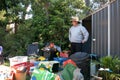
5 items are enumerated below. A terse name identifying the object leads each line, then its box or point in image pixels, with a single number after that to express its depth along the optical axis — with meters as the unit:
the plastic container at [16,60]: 2.84
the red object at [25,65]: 2.81
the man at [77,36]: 4.46
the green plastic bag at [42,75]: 2.33
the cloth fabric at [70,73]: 2.61
